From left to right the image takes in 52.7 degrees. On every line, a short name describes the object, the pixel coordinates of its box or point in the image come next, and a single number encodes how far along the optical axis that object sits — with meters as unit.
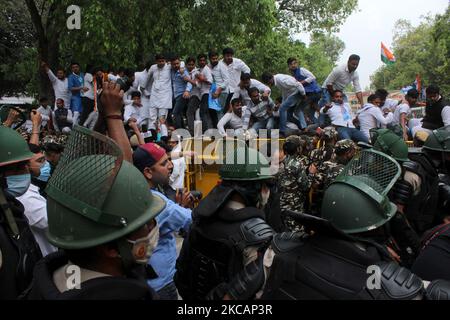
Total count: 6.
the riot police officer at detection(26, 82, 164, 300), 1.52
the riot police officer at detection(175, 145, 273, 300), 2.44
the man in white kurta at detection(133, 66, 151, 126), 9.70
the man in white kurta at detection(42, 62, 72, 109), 11.09
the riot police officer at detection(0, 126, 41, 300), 2.28
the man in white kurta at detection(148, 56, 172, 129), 9.30
